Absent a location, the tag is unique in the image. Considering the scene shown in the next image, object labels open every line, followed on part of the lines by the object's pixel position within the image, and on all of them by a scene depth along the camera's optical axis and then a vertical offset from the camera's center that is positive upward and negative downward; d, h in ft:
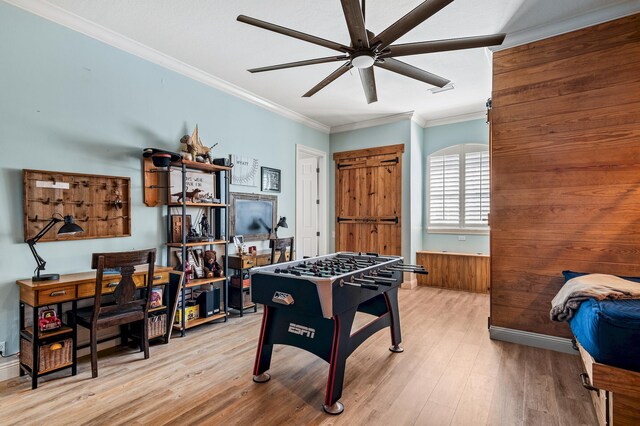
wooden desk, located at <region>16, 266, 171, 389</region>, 7.69 -2.28
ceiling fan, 6.23 +3.79
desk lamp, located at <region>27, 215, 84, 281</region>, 8.16 -0.74
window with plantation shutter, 17.95 +1.18
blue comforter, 5.33 -2.19
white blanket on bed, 6.43 -1.77
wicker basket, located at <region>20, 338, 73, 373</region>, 7.84 -3.64
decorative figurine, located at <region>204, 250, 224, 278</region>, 12.37 -2.18
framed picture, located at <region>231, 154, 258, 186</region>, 14.49 +1.84
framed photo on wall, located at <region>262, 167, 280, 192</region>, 16.06 +1.55
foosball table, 6.80 -2.20
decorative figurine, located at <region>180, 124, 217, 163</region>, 11.84 +2.38
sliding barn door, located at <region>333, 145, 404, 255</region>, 18.66 +0.58
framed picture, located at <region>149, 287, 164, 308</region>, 10.03 -2.78
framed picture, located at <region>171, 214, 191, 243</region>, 11.69 -0.68
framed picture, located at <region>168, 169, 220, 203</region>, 11.70 +0.91
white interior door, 18.71 +0.07
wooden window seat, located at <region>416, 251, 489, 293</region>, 17.24 -3.49
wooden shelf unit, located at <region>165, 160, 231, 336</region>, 11.10 -0.78
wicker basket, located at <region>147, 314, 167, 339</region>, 9.95 -3.67
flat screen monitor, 14.59 -0.28
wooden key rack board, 8.64 +0.25
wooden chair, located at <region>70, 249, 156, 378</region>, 8.17 -2.62
